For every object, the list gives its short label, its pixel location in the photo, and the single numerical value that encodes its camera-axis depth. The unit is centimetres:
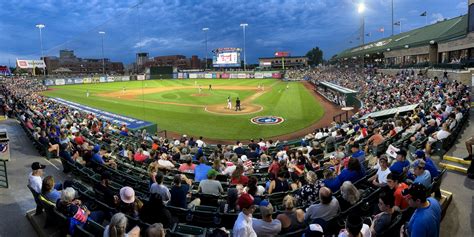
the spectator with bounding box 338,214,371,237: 368
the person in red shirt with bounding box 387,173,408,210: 518
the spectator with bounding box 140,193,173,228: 560
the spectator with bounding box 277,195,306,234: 503
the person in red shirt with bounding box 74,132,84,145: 1302
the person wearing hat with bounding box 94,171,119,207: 651
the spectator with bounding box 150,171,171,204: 659
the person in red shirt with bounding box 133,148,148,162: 1141
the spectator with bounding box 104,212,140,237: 426
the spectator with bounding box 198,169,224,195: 714
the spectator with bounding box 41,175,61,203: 659
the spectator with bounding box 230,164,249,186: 749
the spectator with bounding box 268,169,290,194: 735
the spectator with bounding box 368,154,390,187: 640
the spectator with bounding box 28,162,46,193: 718
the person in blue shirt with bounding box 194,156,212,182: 875
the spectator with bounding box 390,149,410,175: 665
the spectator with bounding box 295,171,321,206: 647
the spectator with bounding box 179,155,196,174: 981
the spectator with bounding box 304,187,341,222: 509
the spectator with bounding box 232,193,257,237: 448
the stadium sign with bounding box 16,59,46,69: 9494
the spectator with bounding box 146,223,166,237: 397
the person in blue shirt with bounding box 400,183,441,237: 399
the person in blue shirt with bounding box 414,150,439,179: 641
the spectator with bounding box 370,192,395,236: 454
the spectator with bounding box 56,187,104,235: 544
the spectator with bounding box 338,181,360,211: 546
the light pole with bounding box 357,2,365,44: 4844
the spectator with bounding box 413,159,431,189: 582
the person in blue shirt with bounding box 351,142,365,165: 869
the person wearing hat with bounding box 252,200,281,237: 476
